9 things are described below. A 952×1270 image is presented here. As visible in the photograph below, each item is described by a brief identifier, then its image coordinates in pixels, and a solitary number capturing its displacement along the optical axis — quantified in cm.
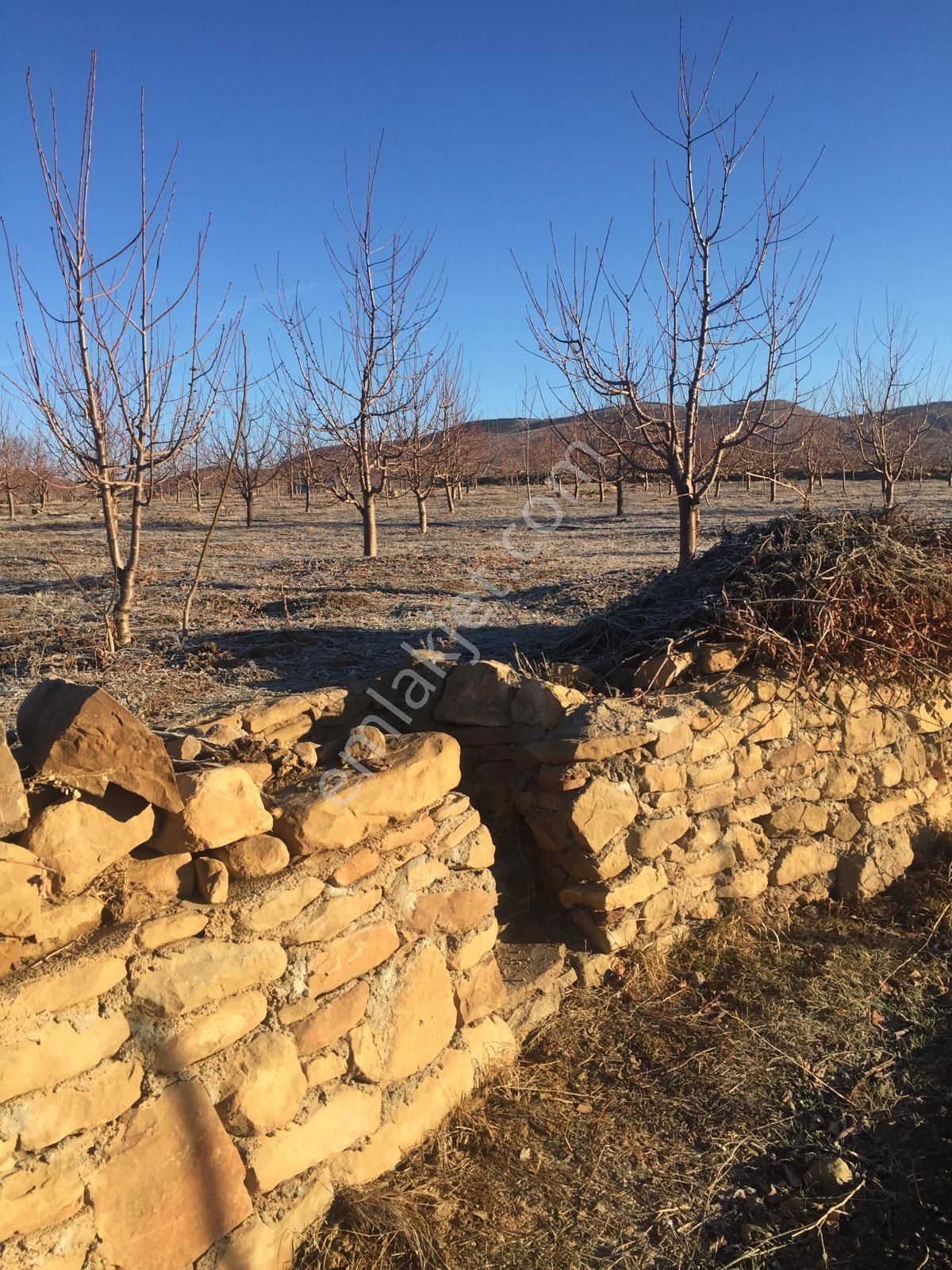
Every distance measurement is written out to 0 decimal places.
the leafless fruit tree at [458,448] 2128
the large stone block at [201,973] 182
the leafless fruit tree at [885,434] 1727
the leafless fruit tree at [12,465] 2858
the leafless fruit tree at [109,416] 612
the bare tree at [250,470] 2502
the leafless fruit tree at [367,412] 1320
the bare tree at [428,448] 1792
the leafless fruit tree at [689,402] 708
